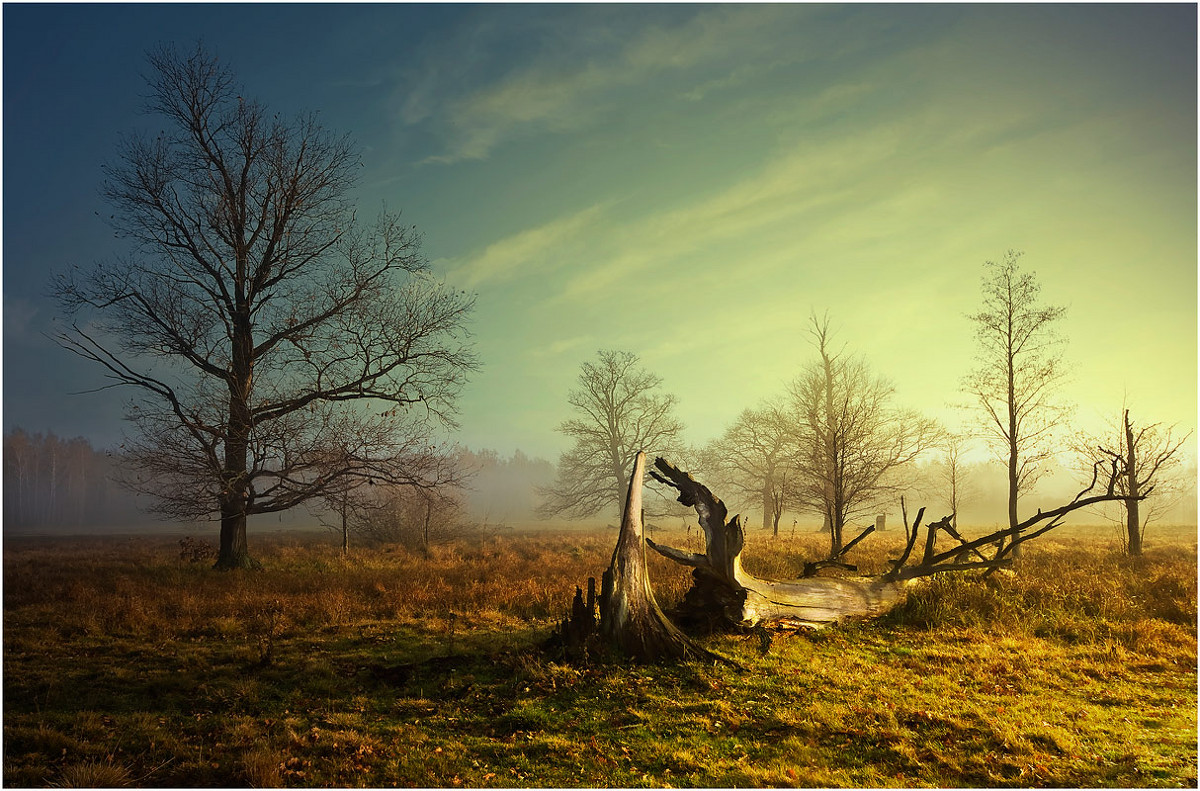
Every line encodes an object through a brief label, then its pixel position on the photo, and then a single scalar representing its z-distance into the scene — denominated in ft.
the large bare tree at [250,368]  56.34
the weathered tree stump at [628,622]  29.50
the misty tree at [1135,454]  64.18
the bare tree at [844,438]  65.92
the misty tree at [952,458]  85.26
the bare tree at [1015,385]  67.87
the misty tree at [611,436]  127.13
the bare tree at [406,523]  94.53
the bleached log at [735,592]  34.53
